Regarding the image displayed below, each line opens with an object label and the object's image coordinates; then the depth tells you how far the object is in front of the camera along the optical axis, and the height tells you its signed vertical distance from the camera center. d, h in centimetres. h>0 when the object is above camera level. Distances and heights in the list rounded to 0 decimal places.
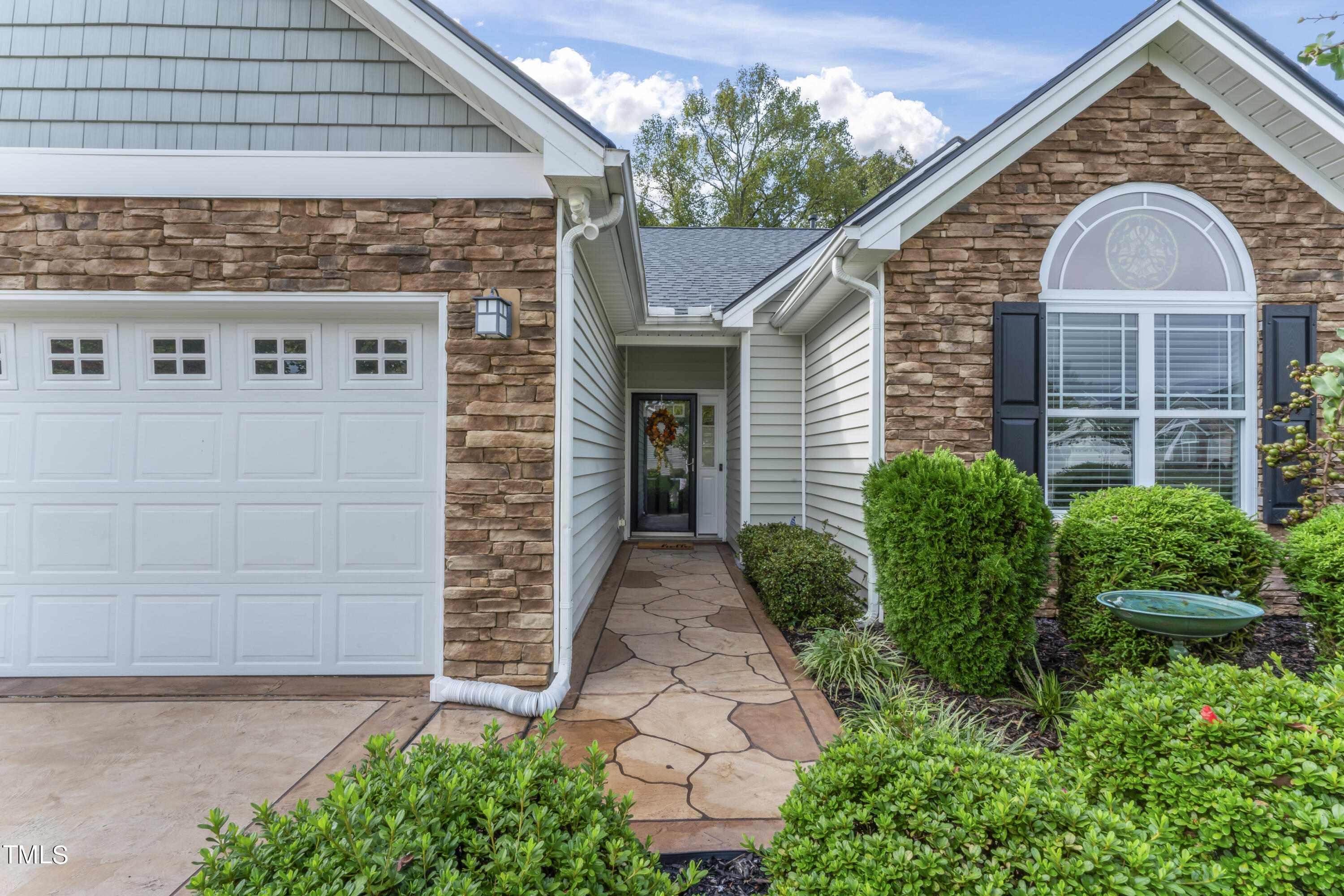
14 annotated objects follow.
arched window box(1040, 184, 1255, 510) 478 +71
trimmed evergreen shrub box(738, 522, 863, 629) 488 -103
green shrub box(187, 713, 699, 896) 121 -76
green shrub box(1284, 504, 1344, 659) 330 -63
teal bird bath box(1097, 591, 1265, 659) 283 -71
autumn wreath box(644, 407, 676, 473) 950 +19
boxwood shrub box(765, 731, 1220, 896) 135 -82
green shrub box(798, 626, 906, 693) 369 -121
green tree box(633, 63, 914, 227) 1938 +812
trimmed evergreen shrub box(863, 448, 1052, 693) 338 -59
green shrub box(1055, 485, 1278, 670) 334 -56
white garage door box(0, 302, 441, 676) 372 -32
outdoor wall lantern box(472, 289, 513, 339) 335 +62
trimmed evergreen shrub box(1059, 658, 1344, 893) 153 -82
